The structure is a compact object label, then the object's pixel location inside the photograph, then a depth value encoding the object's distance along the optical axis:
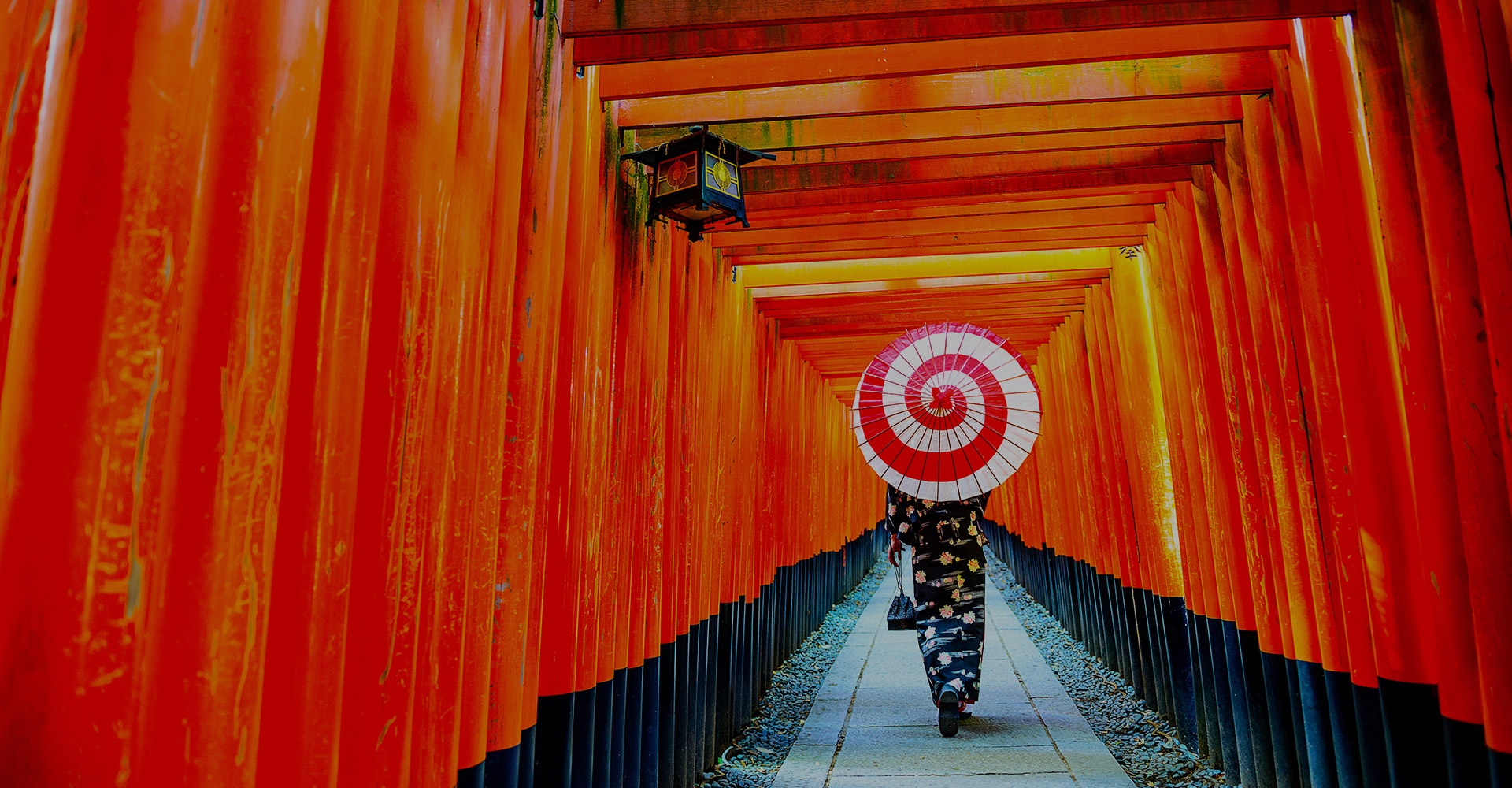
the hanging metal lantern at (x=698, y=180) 3.35
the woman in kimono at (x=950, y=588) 5.63
